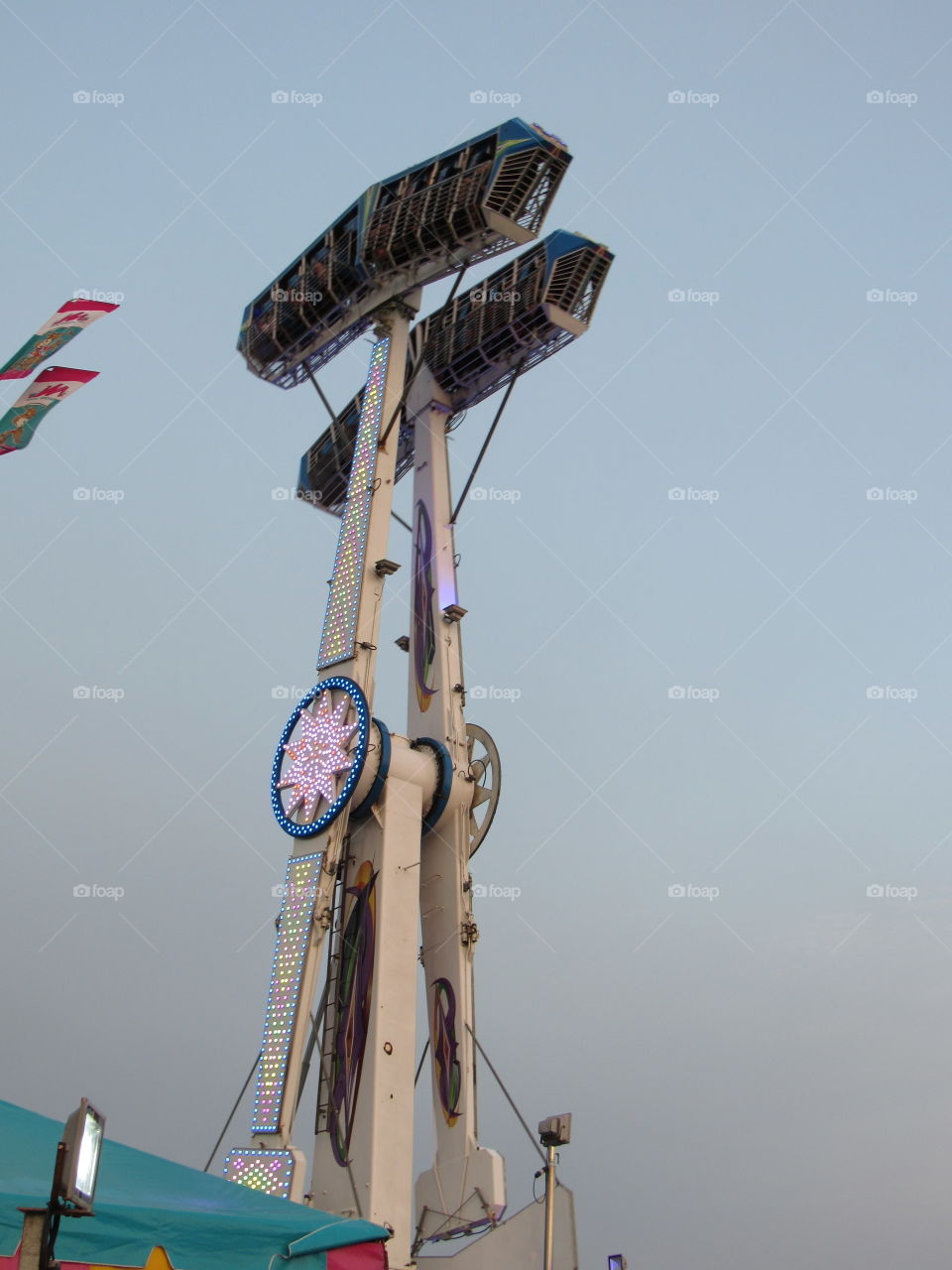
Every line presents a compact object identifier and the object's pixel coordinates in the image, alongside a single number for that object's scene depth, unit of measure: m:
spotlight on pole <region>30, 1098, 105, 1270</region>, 5.96
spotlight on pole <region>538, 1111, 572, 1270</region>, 15.27
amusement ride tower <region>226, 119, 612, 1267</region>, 20.02
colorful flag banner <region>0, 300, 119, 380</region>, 12.59
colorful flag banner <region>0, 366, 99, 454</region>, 12.98
